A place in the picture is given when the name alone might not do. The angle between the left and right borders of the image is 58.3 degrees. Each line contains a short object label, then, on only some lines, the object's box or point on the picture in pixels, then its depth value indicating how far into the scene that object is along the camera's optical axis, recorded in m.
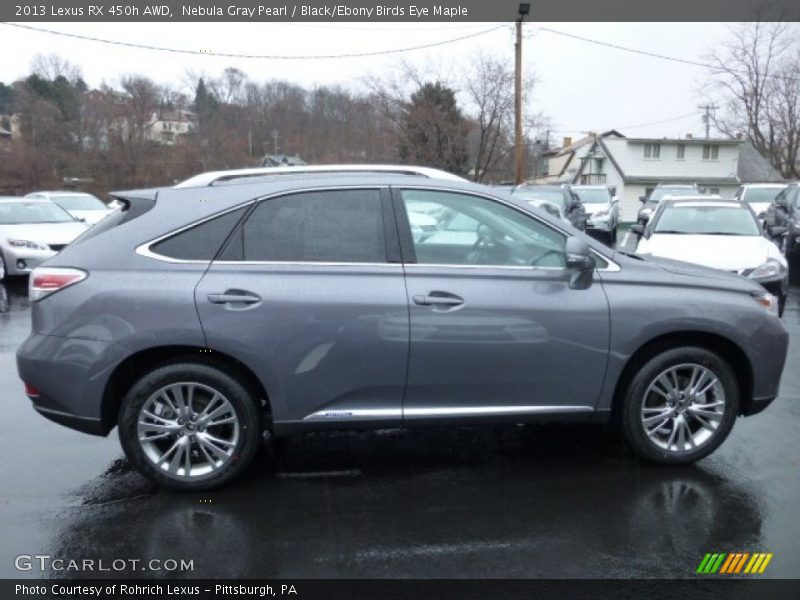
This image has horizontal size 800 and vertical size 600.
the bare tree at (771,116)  45.59
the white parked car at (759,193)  21.73
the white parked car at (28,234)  12.39
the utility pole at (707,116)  60.12
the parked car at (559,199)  16.80
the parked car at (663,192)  25.63
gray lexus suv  4.05
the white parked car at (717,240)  8.55
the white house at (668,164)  49.25
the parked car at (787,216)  13.45
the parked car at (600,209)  20.23
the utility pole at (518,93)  23.23
